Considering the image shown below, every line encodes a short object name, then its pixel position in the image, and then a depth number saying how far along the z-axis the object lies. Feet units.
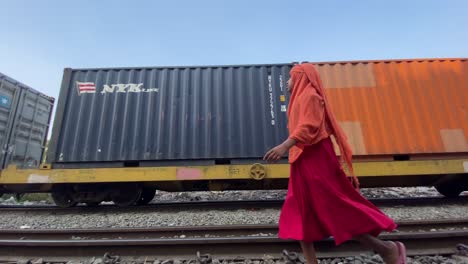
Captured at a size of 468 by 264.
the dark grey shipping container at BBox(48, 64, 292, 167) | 15.71
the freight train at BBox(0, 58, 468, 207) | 14.48
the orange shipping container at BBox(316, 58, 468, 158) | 15.35
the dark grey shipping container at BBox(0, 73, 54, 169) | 18.48
